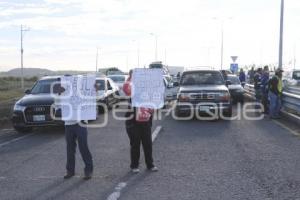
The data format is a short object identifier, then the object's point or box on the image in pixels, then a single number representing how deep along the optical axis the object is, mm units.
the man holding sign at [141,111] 8578
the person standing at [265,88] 18420
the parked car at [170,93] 22050
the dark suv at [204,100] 16453
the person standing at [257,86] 20594
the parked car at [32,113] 13734
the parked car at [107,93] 18981
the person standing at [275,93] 16750
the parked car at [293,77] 39316
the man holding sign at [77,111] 8109
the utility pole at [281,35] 23516
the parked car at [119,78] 27891
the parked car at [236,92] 23862
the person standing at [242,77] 30933
